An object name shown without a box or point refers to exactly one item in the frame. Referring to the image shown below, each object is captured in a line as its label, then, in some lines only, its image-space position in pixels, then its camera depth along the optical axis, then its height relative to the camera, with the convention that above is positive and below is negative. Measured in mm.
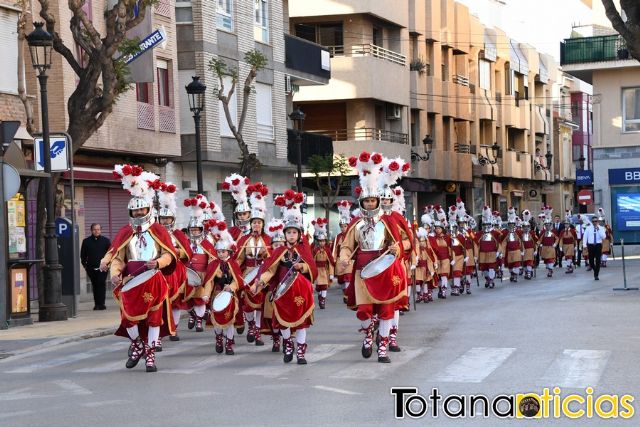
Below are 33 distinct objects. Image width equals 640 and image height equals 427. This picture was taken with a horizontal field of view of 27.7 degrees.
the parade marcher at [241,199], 18156 +212
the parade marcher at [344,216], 27181 -113
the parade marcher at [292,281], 15109 -825
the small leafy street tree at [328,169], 44250 +1481
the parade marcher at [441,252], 28516 -979
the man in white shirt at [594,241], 33250 -991
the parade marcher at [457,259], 29500 -1183
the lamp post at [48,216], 22161 +60
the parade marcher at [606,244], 42366 -1370
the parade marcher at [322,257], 26488 -956
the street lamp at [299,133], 37375 +2284
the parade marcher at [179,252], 17625 -501
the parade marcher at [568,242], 40281 -1171
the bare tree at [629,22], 25219 +3567
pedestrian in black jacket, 26781 -851
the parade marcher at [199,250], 19609 -540
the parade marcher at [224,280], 16141 -867
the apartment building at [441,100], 52688 +5169
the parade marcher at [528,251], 35625 -1272
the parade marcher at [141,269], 14781 -601
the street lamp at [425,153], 58656 +2486
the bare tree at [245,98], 34094 +3052
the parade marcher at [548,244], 37375 -1138
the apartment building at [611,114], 50375 +3494
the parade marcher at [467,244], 30312 -889
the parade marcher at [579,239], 42634 -1149
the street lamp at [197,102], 29578 +2609
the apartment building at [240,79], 38562 +4359
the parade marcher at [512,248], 34500 -1121
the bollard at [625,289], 27747 -1851
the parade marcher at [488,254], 32469 -1196
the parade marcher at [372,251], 15203 -492
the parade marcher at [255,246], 17516 -439
